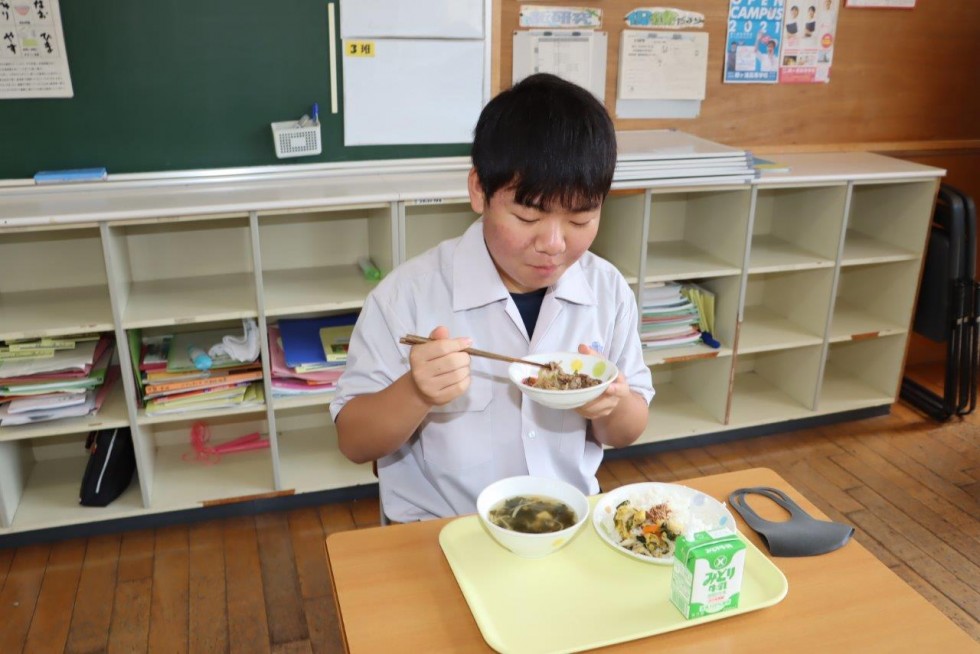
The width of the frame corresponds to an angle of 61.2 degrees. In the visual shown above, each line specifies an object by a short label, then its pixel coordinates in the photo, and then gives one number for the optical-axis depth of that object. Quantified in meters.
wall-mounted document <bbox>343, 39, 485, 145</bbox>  2.59
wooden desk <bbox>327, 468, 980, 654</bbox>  1.00
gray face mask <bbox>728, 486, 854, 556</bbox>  1.18
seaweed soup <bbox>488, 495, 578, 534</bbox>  1.13
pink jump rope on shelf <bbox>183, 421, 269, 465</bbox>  2.80
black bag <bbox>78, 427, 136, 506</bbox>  2.49
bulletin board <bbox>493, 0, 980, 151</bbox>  3.09
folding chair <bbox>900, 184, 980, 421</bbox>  3.11
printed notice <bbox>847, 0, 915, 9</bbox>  3.16
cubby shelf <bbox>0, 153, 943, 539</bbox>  2.37
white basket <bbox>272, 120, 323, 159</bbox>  2.52
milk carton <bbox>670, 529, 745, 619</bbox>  1.01
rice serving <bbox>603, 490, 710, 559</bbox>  1.14
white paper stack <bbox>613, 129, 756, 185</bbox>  2.57
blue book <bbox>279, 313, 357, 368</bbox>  2.56
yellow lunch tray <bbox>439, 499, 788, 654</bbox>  1.00
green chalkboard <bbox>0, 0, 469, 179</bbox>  2.34
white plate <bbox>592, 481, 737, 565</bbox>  1.19
